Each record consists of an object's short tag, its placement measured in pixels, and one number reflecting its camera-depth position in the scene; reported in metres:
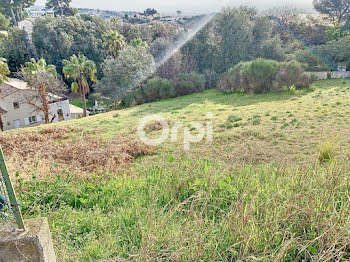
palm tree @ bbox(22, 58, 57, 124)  14.81
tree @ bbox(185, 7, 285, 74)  22.73
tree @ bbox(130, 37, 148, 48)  23.38
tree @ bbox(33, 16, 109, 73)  26.45
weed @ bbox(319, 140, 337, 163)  4.94
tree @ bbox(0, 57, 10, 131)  13.03
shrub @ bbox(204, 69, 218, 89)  23.11
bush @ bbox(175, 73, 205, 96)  20.73
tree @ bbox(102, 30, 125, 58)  24.81
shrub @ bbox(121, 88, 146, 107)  19.81
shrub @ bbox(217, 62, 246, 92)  18.11
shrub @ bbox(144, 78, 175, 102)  19.73
